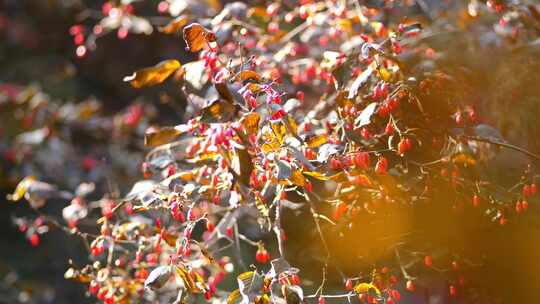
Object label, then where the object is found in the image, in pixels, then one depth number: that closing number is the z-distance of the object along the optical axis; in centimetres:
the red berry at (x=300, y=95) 233
